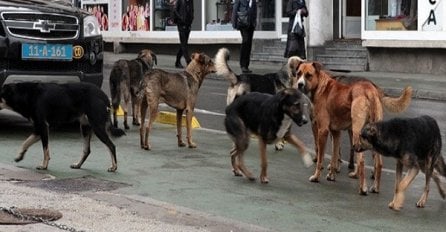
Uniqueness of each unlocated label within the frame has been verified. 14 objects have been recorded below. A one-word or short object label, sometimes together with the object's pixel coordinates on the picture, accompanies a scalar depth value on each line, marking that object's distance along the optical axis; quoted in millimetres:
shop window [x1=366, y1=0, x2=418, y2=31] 21609
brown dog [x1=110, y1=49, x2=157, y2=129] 11945
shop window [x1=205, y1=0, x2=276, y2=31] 26453
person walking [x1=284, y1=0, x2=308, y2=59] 20766
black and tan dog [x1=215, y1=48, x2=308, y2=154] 10305
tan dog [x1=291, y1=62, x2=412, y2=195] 8242
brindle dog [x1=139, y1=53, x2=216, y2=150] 10555
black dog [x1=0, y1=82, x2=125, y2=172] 9023
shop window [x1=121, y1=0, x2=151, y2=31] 30484
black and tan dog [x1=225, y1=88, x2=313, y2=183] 8289
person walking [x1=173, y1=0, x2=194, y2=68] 23531
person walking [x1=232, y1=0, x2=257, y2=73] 21203
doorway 24953
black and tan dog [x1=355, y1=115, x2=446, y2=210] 7445
